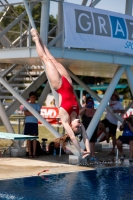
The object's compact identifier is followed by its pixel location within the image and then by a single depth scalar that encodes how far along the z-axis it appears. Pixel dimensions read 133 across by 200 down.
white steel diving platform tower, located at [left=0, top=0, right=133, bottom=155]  13.14
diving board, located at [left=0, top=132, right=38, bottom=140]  9.99
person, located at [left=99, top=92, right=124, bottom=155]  15.93
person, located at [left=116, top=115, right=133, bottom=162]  14.18
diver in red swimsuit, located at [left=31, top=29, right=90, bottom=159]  7.57
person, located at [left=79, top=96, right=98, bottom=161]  14.56
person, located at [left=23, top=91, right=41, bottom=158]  14.74
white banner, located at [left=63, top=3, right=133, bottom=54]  13.09
